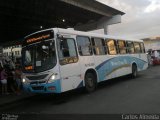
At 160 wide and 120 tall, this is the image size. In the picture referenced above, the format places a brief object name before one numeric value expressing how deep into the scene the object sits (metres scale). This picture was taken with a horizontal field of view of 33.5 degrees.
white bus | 10.72
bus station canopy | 22.35
